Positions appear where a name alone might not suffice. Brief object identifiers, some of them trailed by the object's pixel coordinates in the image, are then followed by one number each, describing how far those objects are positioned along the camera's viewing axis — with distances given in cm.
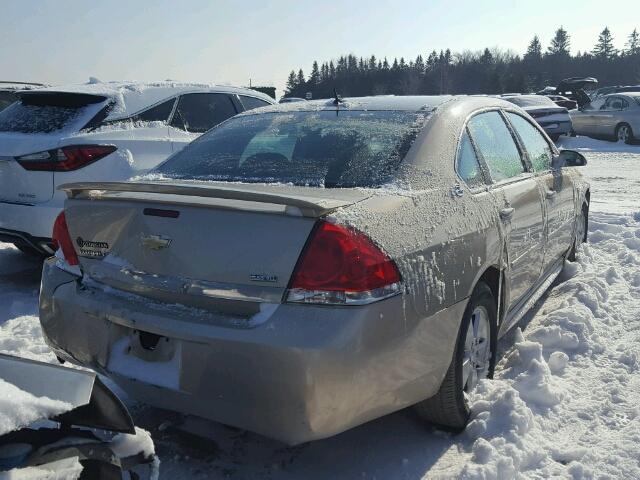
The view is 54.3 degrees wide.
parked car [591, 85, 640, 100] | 3073
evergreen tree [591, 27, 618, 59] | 10169
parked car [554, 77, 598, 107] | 2809
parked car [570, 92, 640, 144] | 1842
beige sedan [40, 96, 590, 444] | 216
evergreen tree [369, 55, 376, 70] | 10204
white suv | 467
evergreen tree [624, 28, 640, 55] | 10358
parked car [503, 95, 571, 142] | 1752
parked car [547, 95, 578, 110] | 2517
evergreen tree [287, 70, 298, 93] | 9641
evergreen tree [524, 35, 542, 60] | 9472
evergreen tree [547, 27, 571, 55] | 10444
